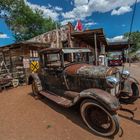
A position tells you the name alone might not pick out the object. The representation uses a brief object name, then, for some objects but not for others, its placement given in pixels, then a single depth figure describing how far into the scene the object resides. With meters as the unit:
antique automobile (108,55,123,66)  17.39
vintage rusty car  2.80
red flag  9.46
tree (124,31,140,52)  33.24
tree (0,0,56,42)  15.12
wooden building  7.89
